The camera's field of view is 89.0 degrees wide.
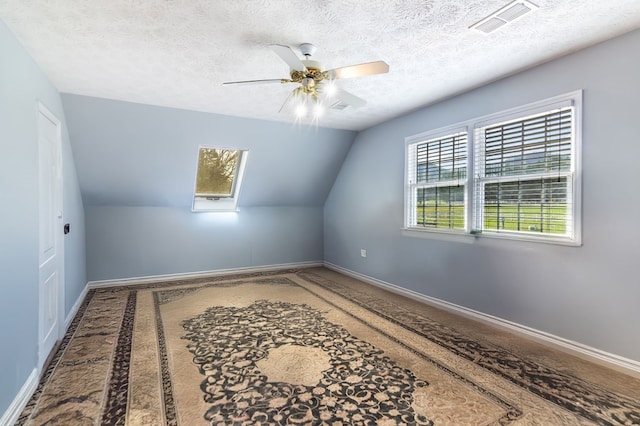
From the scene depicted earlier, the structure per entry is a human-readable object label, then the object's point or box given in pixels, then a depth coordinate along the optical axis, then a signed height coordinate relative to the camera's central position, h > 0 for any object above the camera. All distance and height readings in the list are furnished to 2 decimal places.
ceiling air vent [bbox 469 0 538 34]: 2.01 +1.25
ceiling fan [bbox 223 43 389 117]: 2.16 +0.95
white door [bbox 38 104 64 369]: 2.59 -0.22
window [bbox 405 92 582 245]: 2.80 +0.34
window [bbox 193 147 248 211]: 5.32 +0.51
